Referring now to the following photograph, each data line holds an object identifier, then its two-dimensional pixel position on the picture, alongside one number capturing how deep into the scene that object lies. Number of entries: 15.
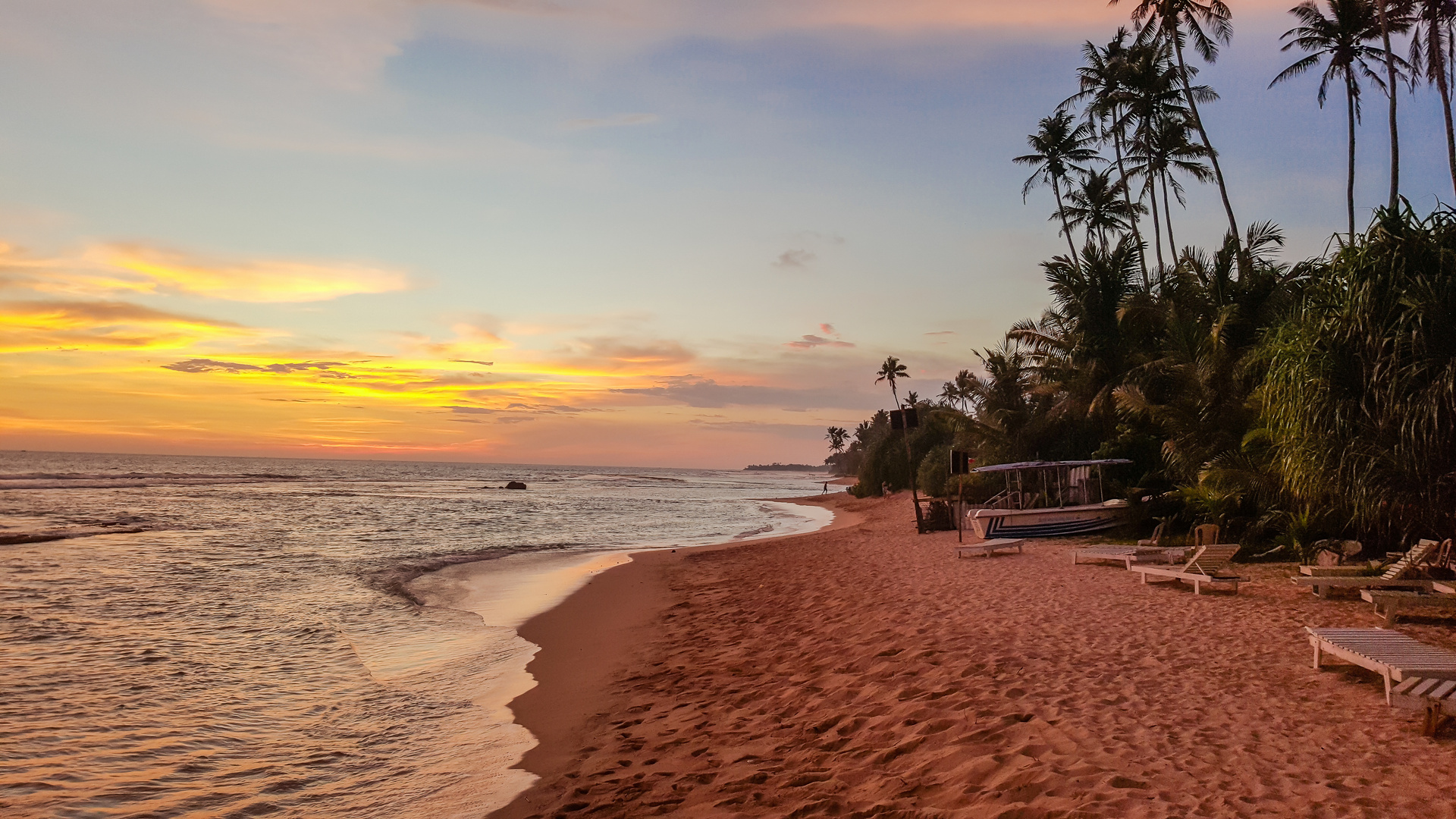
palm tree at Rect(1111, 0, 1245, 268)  28.70
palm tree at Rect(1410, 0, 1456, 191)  23.64
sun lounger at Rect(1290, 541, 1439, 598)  9.44
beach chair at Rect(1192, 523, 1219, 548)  14.80
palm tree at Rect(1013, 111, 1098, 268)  36.59
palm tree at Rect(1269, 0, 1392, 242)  26.78
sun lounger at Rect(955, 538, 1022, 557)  15.41
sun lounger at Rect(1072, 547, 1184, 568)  12.88
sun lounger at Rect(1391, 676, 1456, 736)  5.10
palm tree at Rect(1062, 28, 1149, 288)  30.86
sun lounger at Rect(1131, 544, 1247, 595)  10.61
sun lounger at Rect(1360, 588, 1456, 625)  8.12
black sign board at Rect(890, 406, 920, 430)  21.45
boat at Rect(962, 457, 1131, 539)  18.98
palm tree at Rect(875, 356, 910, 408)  71.03
